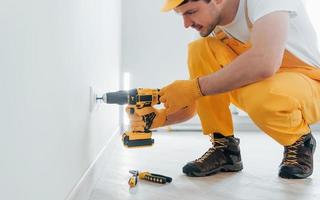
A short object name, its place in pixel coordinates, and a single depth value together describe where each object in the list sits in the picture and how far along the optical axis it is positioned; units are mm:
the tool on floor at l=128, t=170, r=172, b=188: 1350
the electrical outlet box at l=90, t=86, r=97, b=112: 1423
